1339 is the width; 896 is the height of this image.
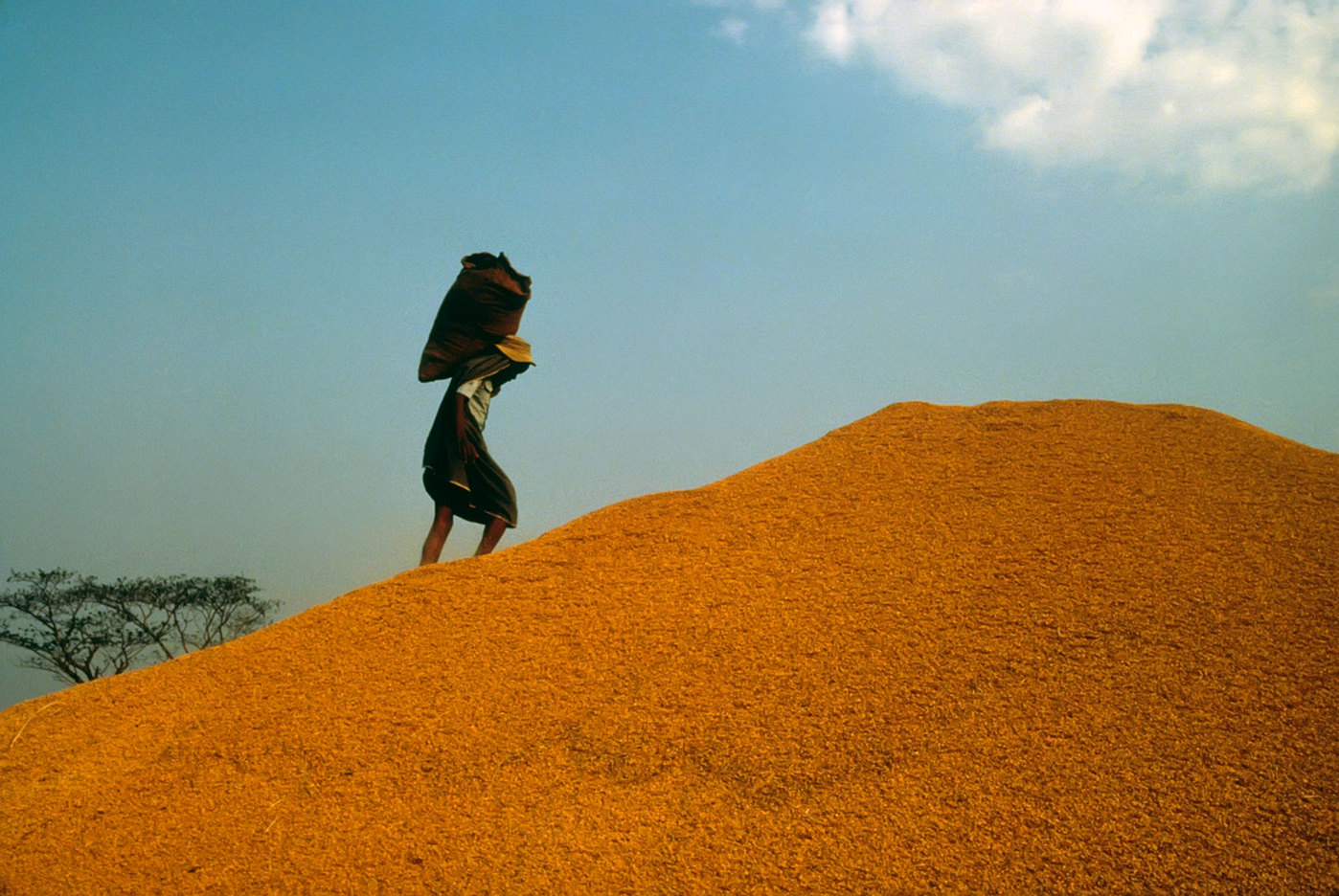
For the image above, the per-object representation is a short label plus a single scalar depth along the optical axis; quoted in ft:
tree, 35.96
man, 20.26
